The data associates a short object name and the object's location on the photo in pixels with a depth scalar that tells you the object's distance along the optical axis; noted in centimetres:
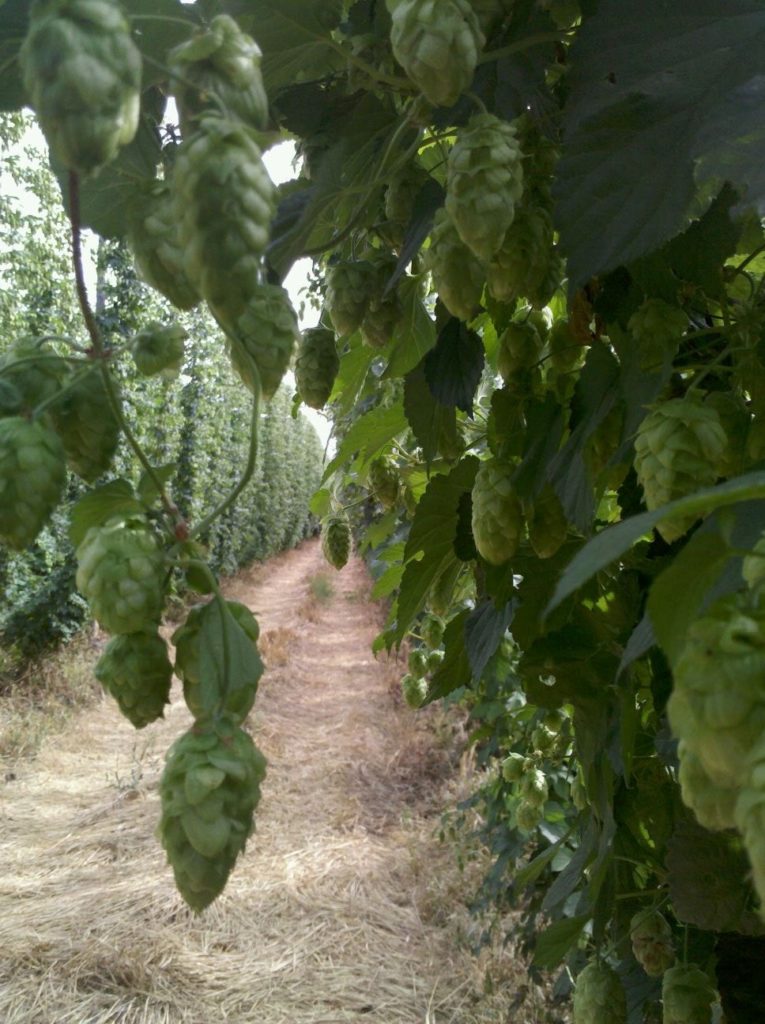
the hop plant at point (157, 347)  68
